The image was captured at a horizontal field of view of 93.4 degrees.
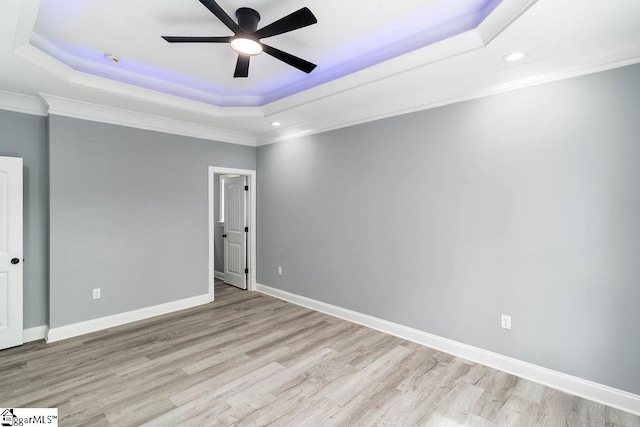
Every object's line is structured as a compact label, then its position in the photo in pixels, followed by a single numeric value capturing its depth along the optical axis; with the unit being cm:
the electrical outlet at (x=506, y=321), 280
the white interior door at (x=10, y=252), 315
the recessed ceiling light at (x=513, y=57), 236
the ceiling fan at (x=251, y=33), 192
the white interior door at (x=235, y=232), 544
